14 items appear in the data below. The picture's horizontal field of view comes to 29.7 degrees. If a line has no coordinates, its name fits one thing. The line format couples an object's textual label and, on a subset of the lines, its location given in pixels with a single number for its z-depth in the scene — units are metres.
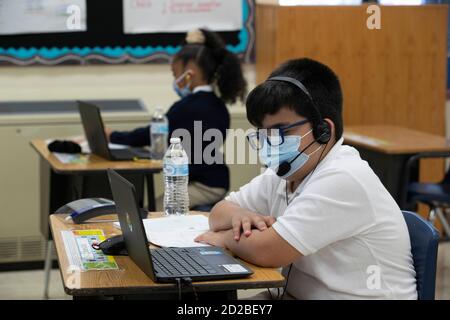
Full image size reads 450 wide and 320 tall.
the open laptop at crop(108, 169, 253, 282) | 2.05
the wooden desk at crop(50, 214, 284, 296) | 2.02
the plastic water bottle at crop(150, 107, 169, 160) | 4.25
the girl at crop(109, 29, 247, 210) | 4.17
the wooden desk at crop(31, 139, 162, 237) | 3.84
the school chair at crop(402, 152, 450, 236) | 4.61
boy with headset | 2.16
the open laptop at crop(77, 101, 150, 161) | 3.99
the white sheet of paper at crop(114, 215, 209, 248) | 2.44
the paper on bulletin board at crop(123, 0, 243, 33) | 5.23
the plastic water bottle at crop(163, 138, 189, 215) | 3.31
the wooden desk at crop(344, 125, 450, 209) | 4.61
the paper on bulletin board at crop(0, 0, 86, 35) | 5.09
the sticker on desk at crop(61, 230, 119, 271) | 2.20
